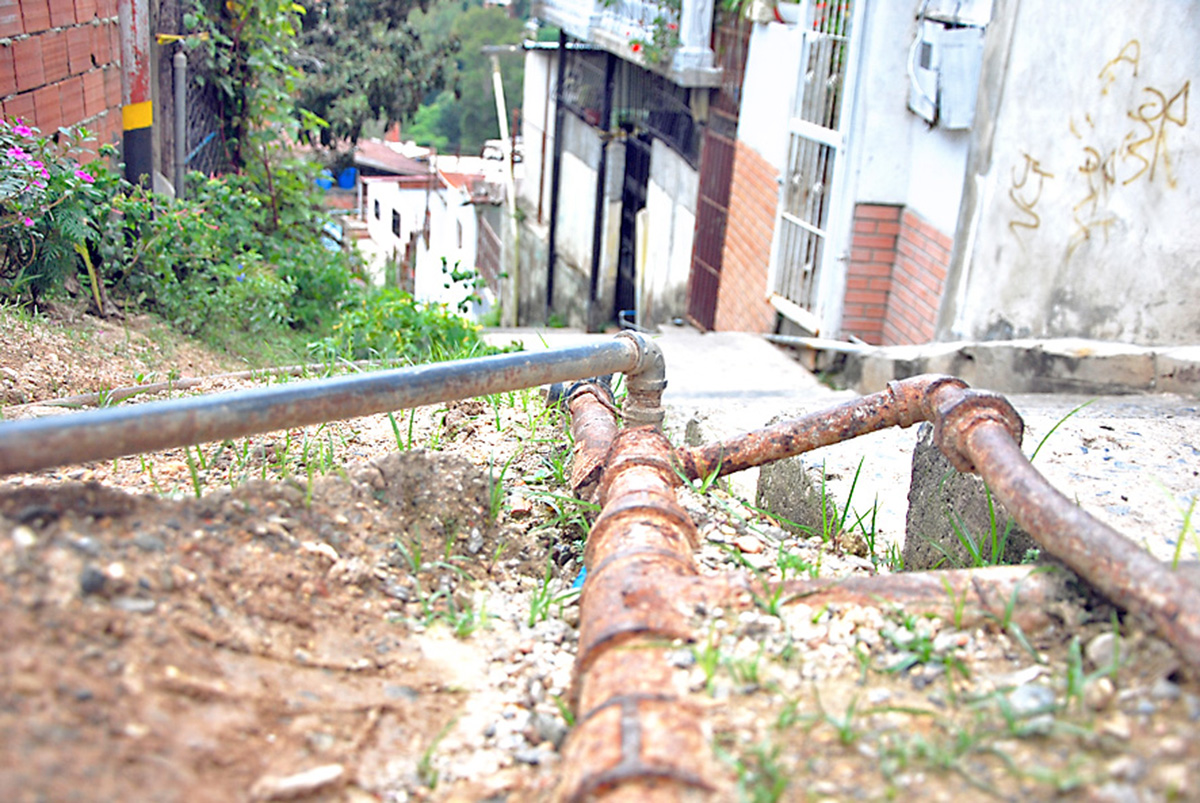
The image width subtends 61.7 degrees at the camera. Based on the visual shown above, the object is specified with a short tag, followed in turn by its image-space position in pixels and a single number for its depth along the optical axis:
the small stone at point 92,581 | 1.57
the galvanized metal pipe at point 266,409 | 1.60
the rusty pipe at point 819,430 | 2.52
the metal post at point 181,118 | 6.80
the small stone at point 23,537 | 1.57
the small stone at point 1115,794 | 1.36
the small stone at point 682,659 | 1.72
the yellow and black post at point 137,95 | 6.23
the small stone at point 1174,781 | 1.35
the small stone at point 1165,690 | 1.54
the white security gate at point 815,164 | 7.25
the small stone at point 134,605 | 1.60
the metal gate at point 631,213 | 12.60
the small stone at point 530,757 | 1.72
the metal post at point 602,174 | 12.93
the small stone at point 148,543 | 1.73
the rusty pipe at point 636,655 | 1.42
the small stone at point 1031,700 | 1.59
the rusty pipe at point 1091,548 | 1.59
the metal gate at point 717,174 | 9.45
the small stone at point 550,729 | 1.77
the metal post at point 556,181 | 14.20
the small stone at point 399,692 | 1.79
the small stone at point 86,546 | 1.63
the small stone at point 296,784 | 1.43
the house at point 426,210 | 20.33
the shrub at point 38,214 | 4.30
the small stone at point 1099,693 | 1.59
